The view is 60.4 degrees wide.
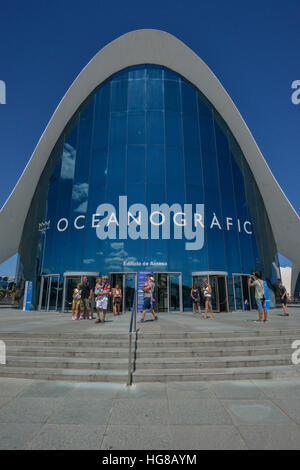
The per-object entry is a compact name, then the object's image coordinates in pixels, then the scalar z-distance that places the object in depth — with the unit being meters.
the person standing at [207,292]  10.88
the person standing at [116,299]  13.67
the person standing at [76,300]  10.90
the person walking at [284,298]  12.76
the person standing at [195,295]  14.24
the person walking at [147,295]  9.19
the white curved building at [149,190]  16.67
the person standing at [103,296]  9.10
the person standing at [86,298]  9.91
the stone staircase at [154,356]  4.77
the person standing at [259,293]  9.03
